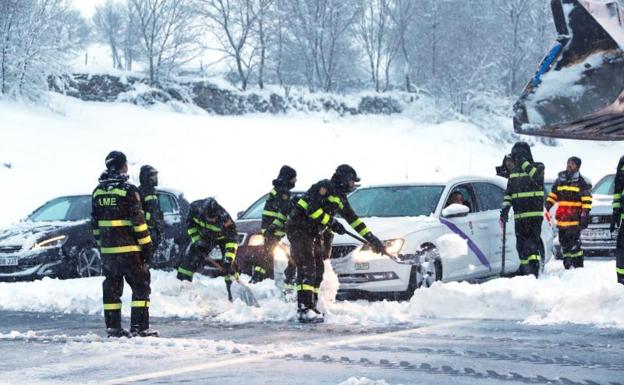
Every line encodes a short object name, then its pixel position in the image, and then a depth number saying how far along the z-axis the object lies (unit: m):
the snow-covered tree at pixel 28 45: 39.53
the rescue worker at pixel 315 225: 11.40
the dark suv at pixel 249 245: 14.68
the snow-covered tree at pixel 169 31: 53.16
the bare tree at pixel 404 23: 60.13
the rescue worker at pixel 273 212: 13.27
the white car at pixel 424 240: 12.77
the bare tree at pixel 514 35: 61.47
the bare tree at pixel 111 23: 79.12
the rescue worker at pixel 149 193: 13.99
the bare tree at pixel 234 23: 55.97
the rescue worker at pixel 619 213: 11.99
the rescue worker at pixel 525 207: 14.64
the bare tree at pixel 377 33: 62.12
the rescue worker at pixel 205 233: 12.70
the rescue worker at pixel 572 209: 15.94
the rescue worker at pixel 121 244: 10.02
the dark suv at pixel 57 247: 15.73
